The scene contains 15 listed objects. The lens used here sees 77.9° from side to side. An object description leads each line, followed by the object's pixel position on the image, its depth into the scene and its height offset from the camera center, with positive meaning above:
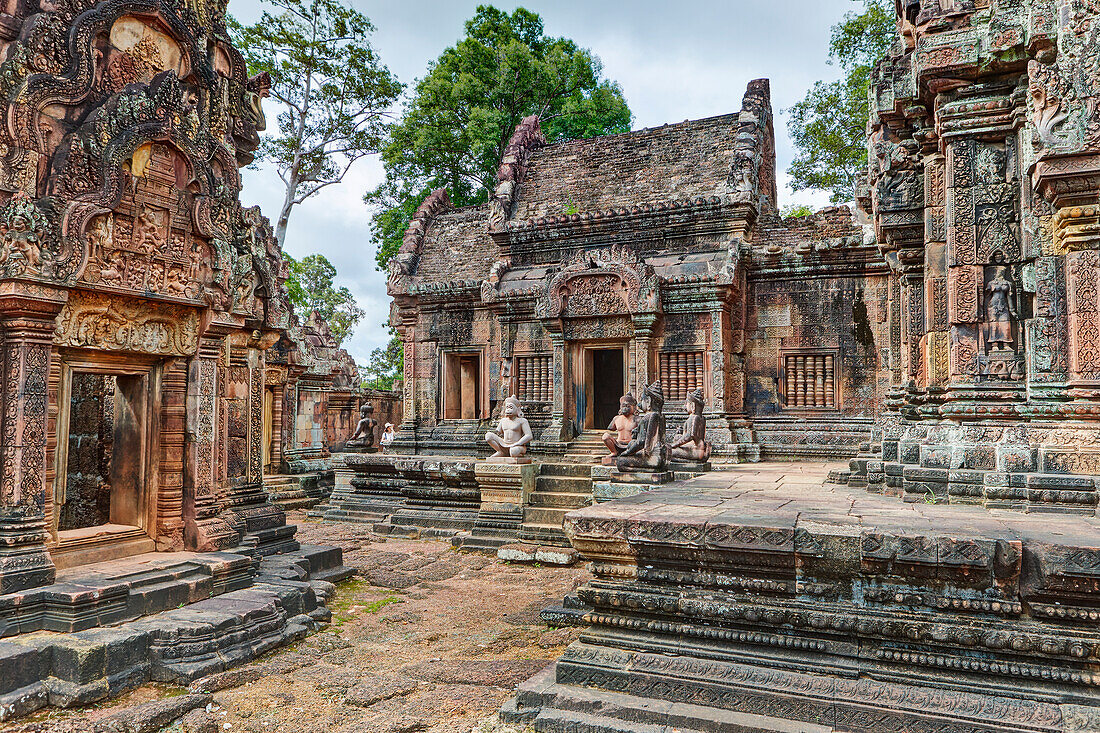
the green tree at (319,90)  21.59 +10.43
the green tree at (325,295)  31.20 +5.14
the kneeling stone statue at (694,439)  9.75 -0.56
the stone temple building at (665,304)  12.10 +1.85
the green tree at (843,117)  18.86 +8.45
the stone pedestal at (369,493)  12.20 -1.71
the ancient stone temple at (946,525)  3.47 -0.77
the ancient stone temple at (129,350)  4.73 +0.43
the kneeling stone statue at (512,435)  10.66 -0.55
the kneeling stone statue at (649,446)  8.77 -0.59
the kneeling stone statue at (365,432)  14.33 -0.65
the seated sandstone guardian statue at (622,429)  9.61 -0.45
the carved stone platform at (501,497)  10.09 -1.47
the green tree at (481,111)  23.09 +10.13
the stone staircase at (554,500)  9.74 -1.51
